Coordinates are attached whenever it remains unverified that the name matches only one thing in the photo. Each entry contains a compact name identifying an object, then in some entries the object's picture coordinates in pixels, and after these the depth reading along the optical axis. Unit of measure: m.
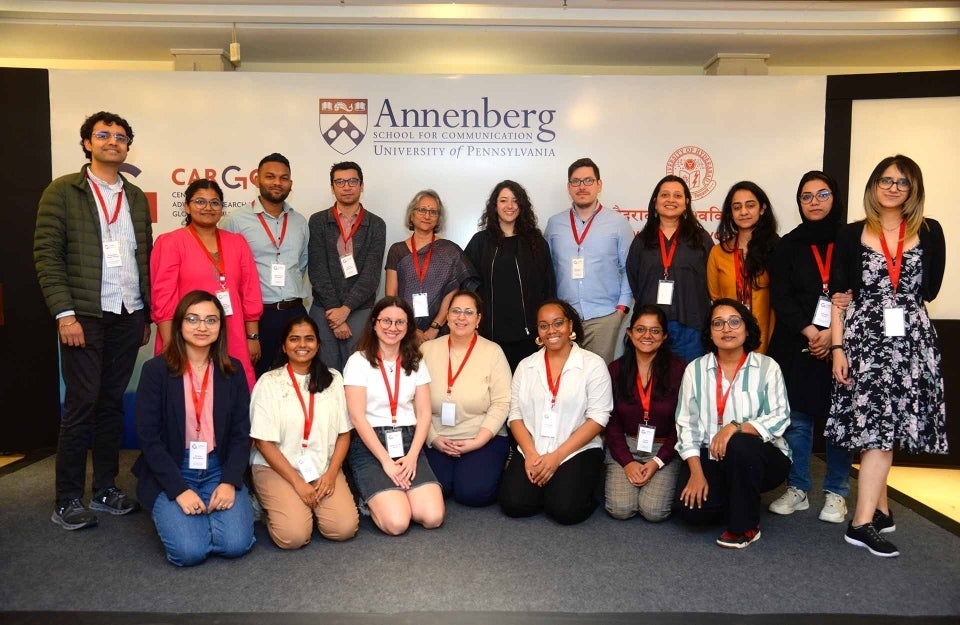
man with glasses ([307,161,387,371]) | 3.82
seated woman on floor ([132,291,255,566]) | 2.71
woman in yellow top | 3.48
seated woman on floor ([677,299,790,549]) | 2.91
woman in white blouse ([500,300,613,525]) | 3.23
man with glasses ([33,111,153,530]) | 3.02
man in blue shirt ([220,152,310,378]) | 3.69
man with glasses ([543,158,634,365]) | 3.83
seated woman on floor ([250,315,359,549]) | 2.90
